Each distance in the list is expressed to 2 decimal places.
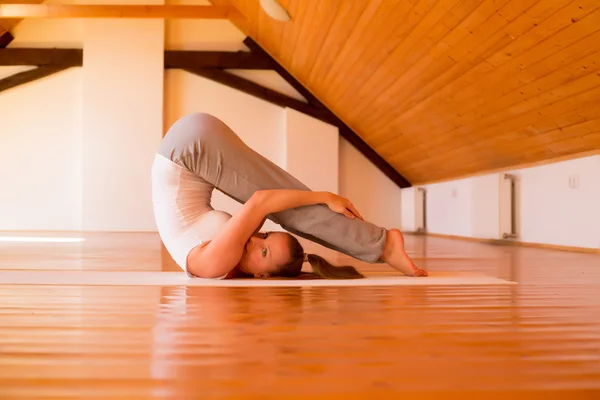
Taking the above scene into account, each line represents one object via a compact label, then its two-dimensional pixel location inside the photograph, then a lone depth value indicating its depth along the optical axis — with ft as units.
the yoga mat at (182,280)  7.67
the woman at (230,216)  7.59
